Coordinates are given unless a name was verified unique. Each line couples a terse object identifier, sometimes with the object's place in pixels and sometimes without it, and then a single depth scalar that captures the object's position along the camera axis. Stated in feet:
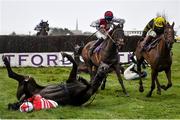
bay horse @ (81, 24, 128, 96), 48.67
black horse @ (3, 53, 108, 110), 37.65
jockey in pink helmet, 53.26
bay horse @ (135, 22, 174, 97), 48.55
